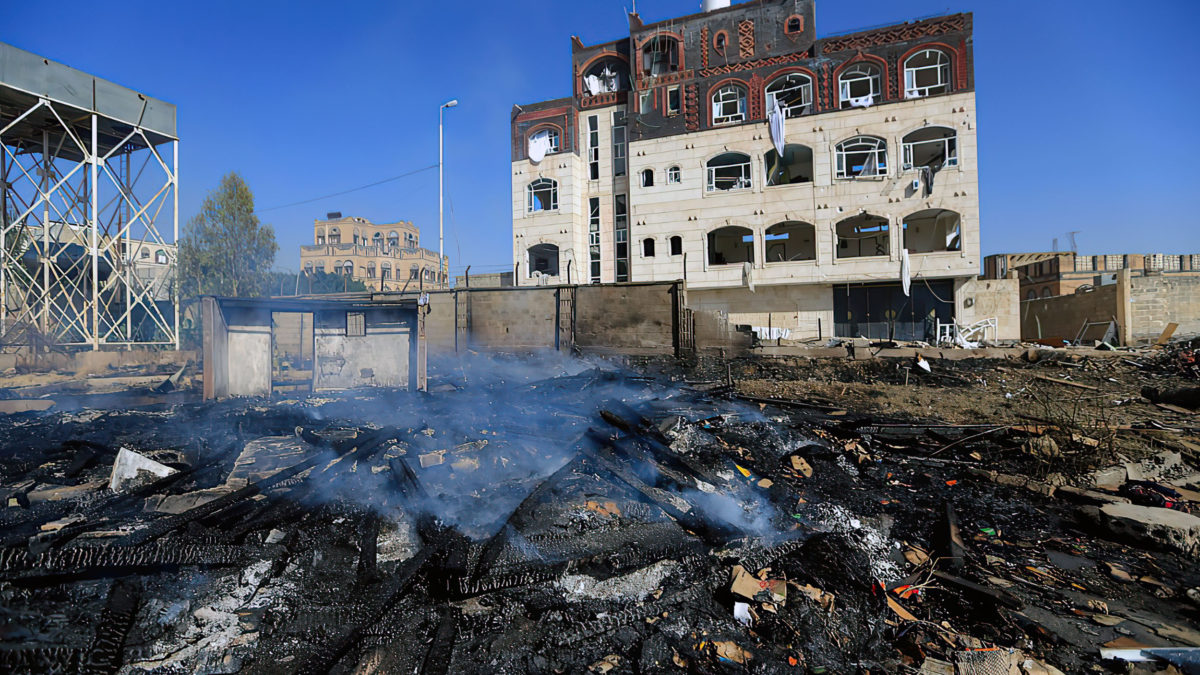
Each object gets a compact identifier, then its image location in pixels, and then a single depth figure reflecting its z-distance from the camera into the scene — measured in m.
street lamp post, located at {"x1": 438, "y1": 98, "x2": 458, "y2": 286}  28.84
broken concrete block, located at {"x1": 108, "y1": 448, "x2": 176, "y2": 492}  5.53
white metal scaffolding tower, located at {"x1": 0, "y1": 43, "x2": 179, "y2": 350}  15.02
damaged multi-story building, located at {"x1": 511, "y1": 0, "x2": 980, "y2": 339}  24.22
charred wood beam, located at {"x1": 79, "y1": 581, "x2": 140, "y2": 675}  2.89
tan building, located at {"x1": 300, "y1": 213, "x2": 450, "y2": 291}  66.75
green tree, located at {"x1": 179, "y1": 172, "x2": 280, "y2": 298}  24.20
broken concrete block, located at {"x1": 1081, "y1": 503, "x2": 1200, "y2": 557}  4.45
